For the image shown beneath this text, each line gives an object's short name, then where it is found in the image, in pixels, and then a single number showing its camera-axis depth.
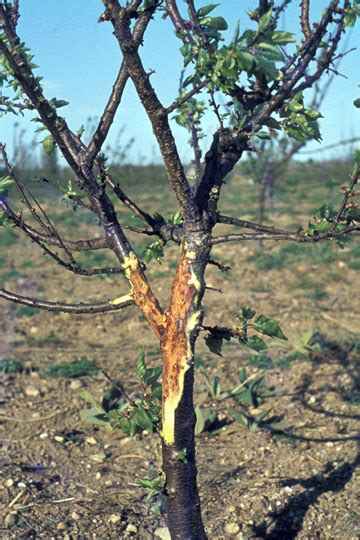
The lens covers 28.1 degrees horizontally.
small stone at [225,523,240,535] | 3.03
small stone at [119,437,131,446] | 4.02
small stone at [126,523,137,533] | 3.07
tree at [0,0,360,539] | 2.09
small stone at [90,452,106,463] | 3.81
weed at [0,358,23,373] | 5.04
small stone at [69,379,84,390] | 4.79
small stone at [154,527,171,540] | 2.88
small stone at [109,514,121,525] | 3.14
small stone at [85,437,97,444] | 4.05
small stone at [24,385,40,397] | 4.69
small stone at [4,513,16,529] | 3.08
